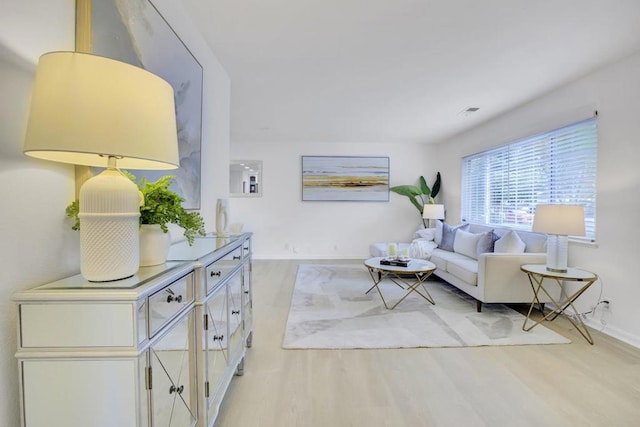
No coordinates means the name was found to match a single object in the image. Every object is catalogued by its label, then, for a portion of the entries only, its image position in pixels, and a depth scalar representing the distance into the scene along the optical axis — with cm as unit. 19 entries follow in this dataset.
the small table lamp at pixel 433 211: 535
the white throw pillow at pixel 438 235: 486
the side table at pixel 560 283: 247
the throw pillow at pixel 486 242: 370
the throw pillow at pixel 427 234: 512
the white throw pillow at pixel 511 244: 333
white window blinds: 294
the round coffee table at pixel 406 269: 321
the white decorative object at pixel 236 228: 242
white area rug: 247
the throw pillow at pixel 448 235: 455
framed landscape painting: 611
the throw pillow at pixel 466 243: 389
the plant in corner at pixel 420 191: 596
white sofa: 303
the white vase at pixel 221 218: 204
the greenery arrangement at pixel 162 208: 113
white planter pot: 113
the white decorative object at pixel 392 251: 369
